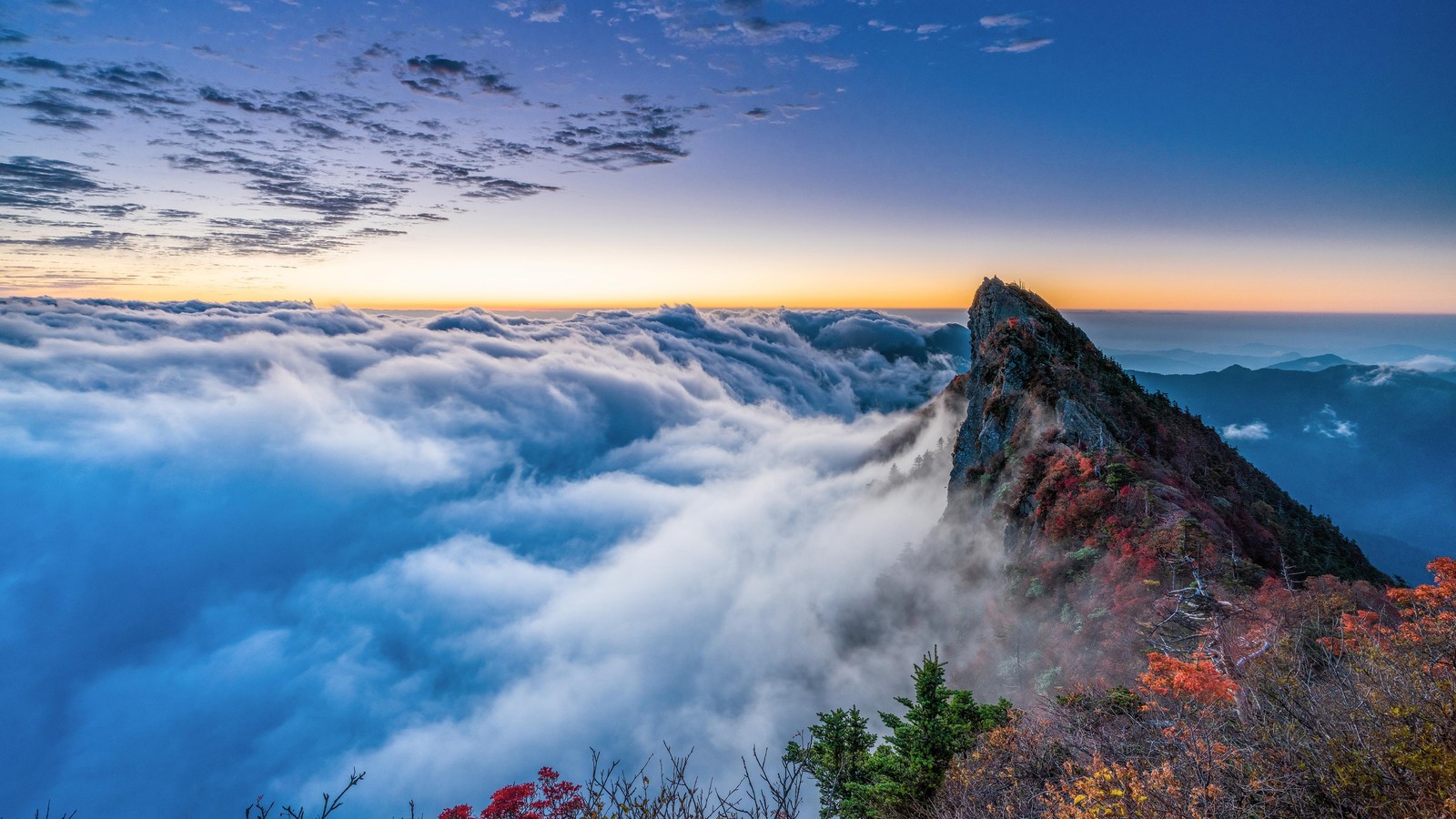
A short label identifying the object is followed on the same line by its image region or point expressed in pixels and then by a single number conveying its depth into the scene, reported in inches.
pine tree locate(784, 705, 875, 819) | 758.5
